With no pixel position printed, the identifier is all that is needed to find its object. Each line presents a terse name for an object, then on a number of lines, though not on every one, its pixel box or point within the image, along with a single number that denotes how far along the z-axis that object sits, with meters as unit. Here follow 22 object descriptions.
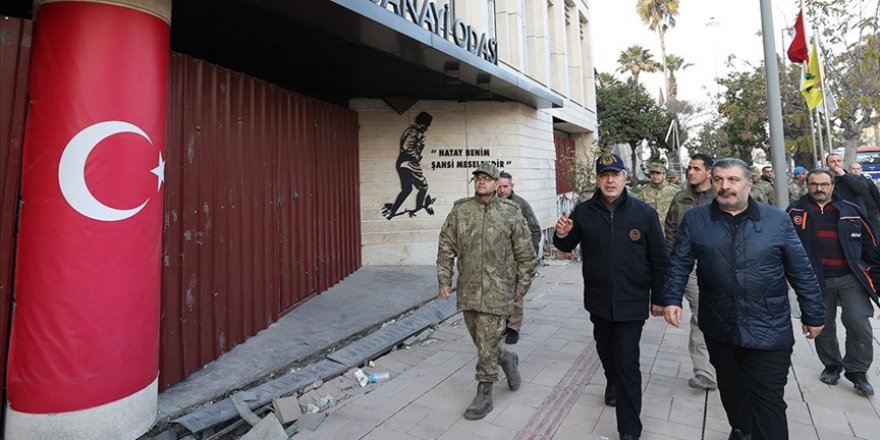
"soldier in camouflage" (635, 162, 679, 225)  4.73
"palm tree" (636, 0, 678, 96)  36.88
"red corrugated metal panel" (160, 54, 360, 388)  3.84
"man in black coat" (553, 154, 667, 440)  2.85
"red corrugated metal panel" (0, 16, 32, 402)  2.70
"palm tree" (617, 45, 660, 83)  41.12
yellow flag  8.28
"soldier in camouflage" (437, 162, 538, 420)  3.30
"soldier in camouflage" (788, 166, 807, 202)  8.57
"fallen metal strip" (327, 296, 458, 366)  4.40
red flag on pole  8.31
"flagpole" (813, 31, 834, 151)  7.82
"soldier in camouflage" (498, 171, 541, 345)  4.95
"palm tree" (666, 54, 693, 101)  43.00
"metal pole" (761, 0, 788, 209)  5.63
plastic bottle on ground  4.04
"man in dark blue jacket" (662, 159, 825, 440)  2.39
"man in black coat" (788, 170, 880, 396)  3.46
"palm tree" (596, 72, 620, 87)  34.60
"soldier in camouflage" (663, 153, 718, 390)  3.59
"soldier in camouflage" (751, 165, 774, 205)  6.15
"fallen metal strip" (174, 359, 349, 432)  3.09
